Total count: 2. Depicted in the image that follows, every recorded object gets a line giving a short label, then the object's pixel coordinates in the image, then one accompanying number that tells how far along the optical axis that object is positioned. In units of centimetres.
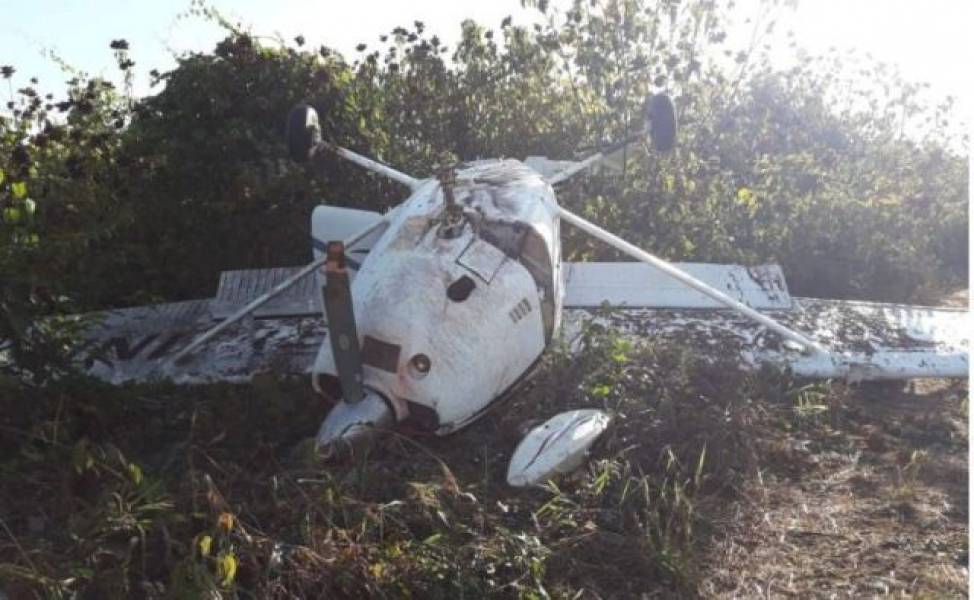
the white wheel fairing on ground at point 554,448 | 475
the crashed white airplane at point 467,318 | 491
